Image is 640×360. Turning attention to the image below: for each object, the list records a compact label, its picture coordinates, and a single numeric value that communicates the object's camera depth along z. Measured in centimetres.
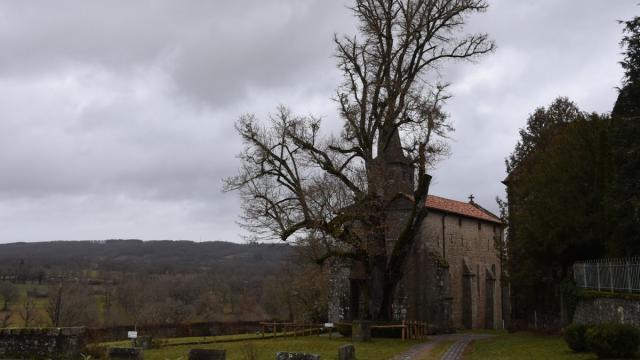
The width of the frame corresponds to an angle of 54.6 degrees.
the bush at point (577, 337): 1966
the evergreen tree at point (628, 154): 2222
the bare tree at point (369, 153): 3114
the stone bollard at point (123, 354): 1630
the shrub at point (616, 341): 1711
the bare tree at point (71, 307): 6009
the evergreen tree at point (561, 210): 2736
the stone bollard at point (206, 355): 1549
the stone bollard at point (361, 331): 2995
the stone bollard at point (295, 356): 1310
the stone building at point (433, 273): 4100
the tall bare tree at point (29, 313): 6089
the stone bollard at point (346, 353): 1969
